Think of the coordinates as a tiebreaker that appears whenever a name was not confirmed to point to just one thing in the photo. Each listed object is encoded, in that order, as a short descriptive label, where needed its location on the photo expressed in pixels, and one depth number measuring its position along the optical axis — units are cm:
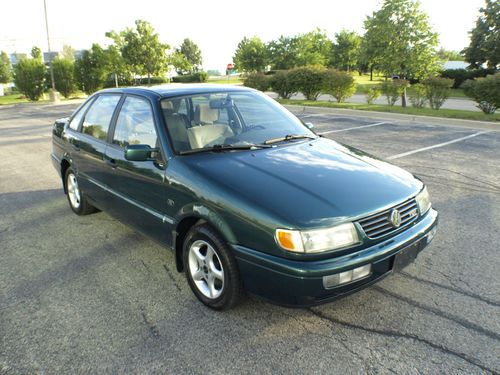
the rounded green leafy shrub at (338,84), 1727
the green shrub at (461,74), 3212
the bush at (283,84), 1927
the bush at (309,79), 1825
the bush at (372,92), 1677
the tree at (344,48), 4947
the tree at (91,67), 3008
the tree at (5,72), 5103
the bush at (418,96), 1477
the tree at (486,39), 3525
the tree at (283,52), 4422
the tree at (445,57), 1742
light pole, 2552
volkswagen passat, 235
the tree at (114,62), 3031
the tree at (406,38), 1631
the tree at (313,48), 4228
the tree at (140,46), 3484
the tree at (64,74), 2975
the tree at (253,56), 4591
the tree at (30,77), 2945
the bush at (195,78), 5068
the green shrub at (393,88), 1579
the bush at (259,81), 2058
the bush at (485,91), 1212
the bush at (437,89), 1410
